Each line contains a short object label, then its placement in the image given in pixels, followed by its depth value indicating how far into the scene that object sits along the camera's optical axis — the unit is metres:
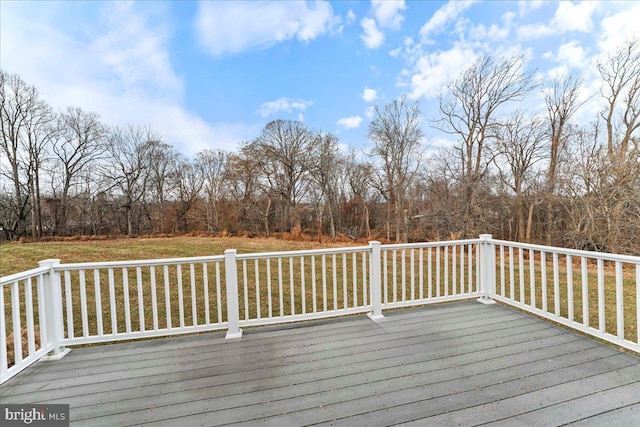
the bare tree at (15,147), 13.93
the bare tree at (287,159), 16.53
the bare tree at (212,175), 18.09
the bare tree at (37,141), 14.67
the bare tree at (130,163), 17.34
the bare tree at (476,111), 10.91
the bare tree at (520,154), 11.65
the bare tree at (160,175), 18.11
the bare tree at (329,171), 16.59
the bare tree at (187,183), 18.45
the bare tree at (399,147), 14.15
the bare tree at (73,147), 15.85
